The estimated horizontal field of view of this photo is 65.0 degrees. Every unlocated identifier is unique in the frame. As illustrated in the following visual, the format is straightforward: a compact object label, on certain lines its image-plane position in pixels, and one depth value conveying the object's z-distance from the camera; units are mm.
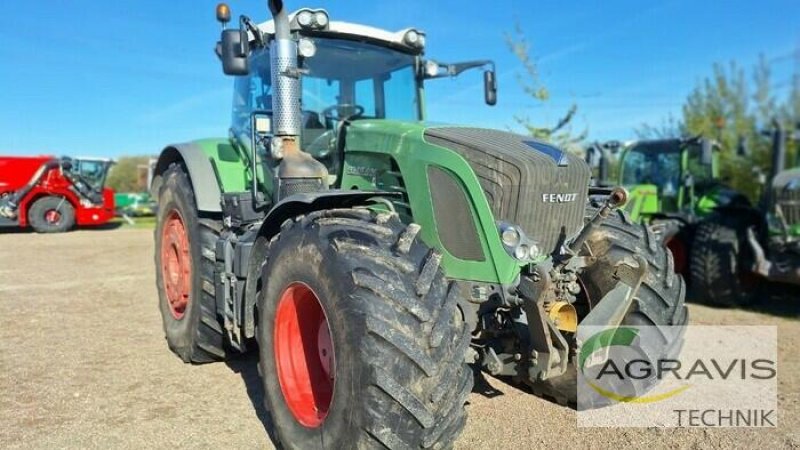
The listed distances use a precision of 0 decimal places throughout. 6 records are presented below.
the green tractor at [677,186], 8922
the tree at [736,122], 12483
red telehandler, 16641
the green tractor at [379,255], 2605
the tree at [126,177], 36188
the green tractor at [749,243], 7258
